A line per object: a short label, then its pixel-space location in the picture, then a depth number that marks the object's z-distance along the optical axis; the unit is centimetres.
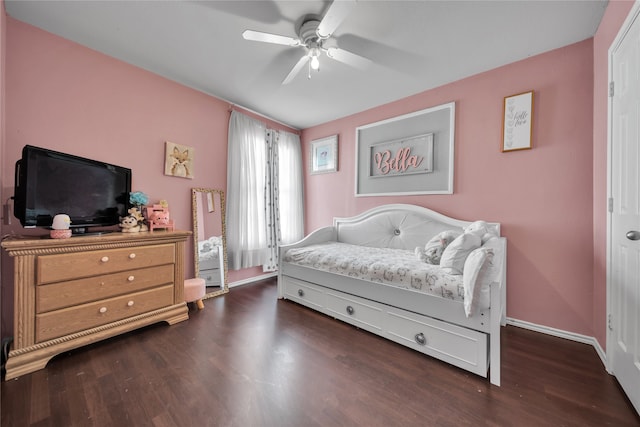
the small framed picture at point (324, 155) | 348
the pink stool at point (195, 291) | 233
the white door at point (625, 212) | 120
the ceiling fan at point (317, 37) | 135
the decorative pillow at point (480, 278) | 136
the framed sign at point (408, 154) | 254
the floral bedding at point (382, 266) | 158
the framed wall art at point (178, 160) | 248
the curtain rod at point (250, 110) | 301
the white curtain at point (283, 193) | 341
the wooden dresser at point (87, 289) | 142
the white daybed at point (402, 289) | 140
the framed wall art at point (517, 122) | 207
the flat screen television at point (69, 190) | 153
